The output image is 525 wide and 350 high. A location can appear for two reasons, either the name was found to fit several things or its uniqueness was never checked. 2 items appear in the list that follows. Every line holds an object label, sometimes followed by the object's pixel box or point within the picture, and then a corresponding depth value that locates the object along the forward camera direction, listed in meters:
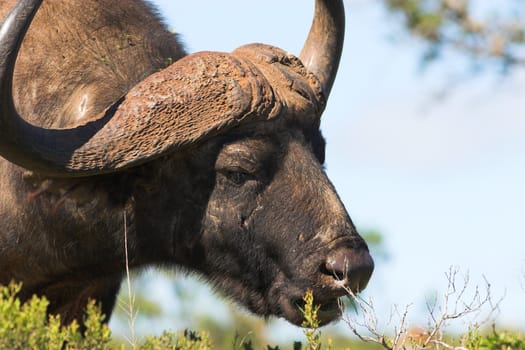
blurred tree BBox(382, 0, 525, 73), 34.09
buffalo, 12.18
